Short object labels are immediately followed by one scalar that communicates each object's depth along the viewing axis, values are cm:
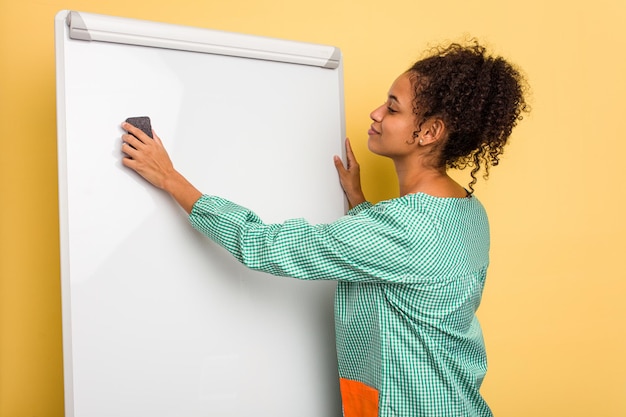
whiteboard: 121
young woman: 123
